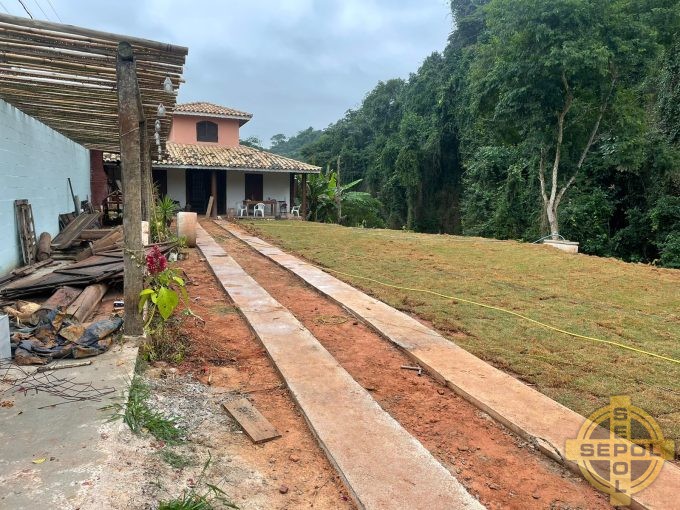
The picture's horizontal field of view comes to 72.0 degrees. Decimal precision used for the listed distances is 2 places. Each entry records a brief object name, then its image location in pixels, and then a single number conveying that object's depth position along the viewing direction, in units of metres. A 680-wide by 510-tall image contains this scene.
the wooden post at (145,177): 9.43
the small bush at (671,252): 14.06
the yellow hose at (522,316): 4.46
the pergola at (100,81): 4.28
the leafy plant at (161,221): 10.06
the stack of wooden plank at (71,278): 5.44
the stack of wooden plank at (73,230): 8.97
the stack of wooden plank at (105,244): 7.55
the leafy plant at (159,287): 3.92
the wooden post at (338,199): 25.06
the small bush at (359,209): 26.59
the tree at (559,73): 13.20
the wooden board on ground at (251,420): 2.92
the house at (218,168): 21.33
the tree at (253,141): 49.88
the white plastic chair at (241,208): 21.95
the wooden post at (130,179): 4.25
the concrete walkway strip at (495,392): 2.58
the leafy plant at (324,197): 24.75
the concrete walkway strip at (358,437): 2.37
